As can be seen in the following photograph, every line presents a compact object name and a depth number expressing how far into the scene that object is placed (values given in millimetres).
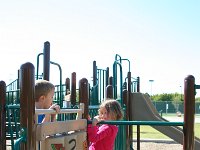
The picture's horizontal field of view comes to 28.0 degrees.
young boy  2887
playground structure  2270
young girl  3250
